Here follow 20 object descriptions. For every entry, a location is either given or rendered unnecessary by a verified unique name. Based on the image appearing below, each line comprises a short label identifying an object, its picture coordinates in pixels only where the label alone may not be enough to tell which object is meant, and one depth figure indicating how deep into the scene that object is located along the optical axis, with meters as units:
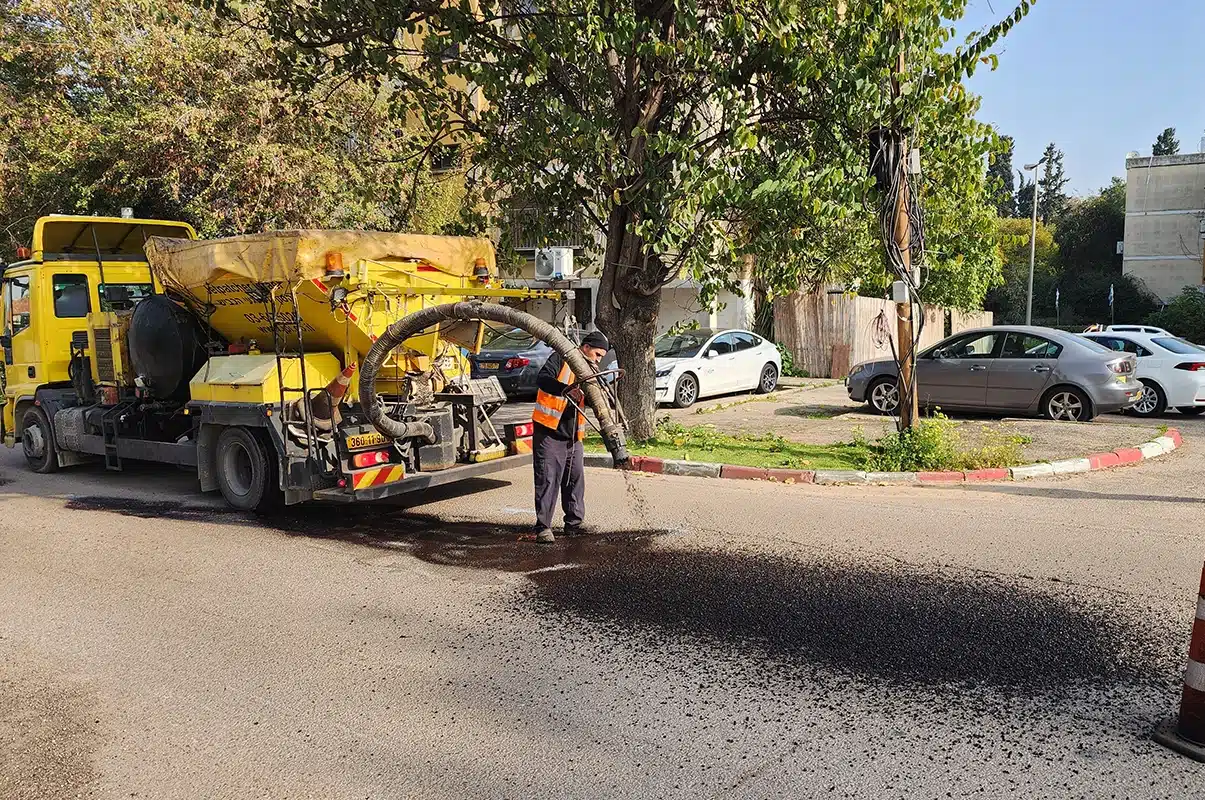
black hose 6.45
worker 6.92
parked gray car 12.79
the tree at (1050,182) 93.94
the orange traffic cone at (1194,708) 3.51
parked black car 17.53
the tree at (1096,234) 56.22
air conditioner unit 12.70
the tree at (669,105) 8.95
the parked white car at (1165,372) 13.84
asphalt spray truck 7.64
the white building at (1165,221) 50.72
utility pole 9.65
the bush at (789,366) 22.55
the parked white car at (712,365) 16.56
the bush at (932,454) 9.80
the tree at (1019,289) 49.78
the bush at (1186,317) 38.81
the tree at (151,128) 16.38
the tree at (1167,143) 88.56
